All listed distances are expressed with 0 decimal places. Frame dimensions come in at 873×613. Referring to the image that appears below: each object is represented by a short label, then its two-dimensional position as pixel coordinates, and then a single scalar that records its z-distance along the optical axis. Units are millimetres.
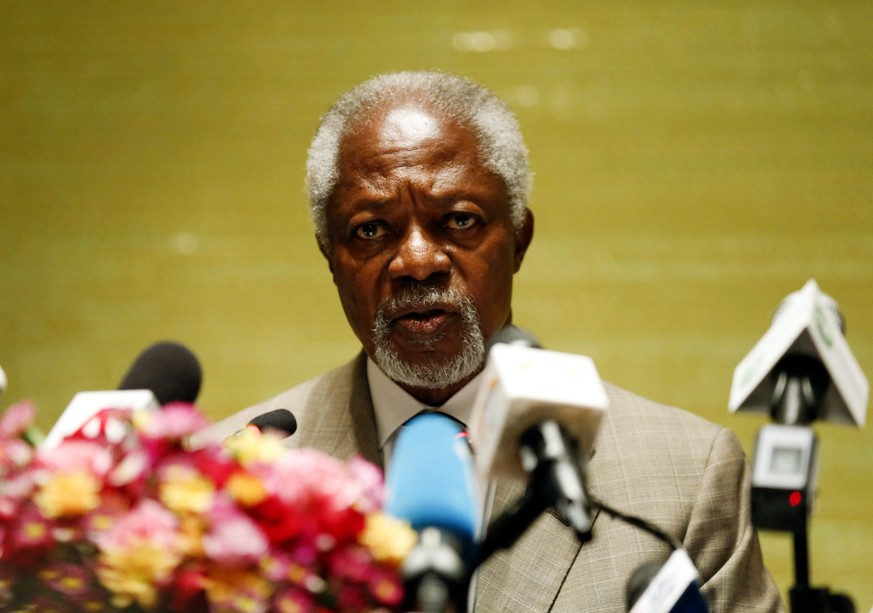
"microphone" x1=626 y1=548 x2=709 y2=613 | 3904
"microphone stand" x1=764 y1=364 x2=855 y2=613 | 3901
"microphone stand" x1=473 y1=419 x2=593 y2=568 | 3560
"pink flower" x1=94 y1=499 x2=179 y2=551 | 3499
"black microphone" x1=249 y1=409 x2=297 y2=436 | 3950
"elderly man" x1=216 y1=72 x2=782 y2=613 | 4199
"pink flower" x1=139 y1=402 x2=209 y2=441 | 3798
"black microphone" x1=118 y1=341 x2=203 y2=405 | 3994
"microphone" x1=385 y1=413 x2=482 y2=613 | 3482
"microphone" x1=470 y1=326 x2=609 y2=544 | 3689
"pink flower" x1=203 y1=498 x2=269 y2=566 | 3492
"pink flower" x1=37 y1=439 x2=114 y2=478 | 3727
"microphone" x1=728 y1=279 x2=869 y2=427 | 3910
